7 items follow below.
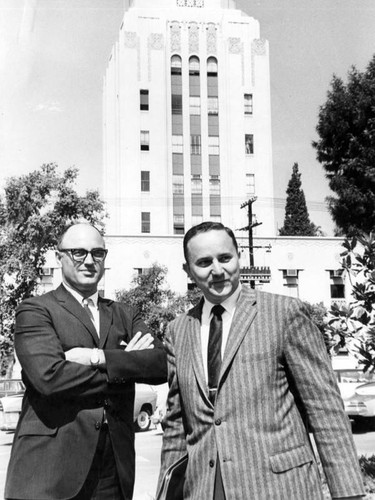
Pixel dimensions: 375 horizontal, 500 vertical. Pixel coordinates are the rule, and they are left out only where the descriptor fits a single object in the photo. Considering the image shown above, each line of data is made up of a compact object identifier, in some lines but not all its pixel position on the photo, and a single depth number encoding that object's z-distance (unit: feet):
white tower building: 185.16
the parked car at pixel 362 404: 50.42
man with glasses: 10.44
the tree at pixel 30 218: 85.20
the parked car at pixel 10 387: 60.13
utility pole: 105.10
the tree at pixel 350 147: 59.26
